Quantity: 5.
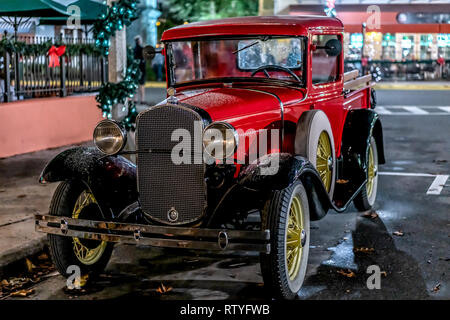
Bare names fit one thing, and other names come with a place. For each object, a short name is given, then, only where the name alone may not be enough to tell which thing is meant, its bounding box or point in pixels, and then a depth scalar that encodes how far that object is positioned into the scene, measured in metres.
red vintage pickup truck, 4.69
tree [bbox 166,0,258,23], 37.19
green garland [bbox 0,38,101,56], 10.89
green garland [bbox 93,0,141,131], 9.78
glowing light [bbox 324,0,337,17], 21.18
